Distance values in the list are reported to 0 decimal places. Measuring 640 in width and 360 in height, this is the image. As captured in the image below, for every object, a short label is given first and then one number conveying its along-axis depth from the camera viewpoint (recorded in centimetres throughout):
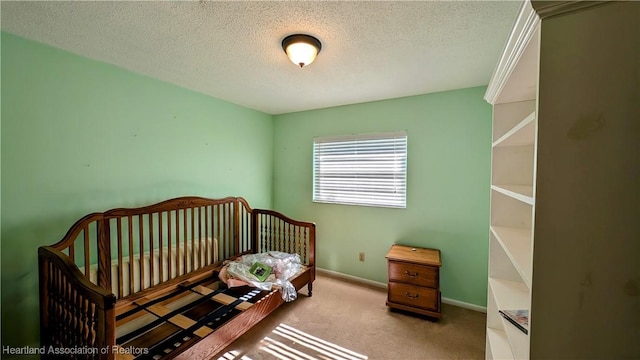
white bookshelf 109
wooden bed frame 130
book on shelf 107
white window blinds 289
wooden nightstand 229
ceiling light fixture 154
